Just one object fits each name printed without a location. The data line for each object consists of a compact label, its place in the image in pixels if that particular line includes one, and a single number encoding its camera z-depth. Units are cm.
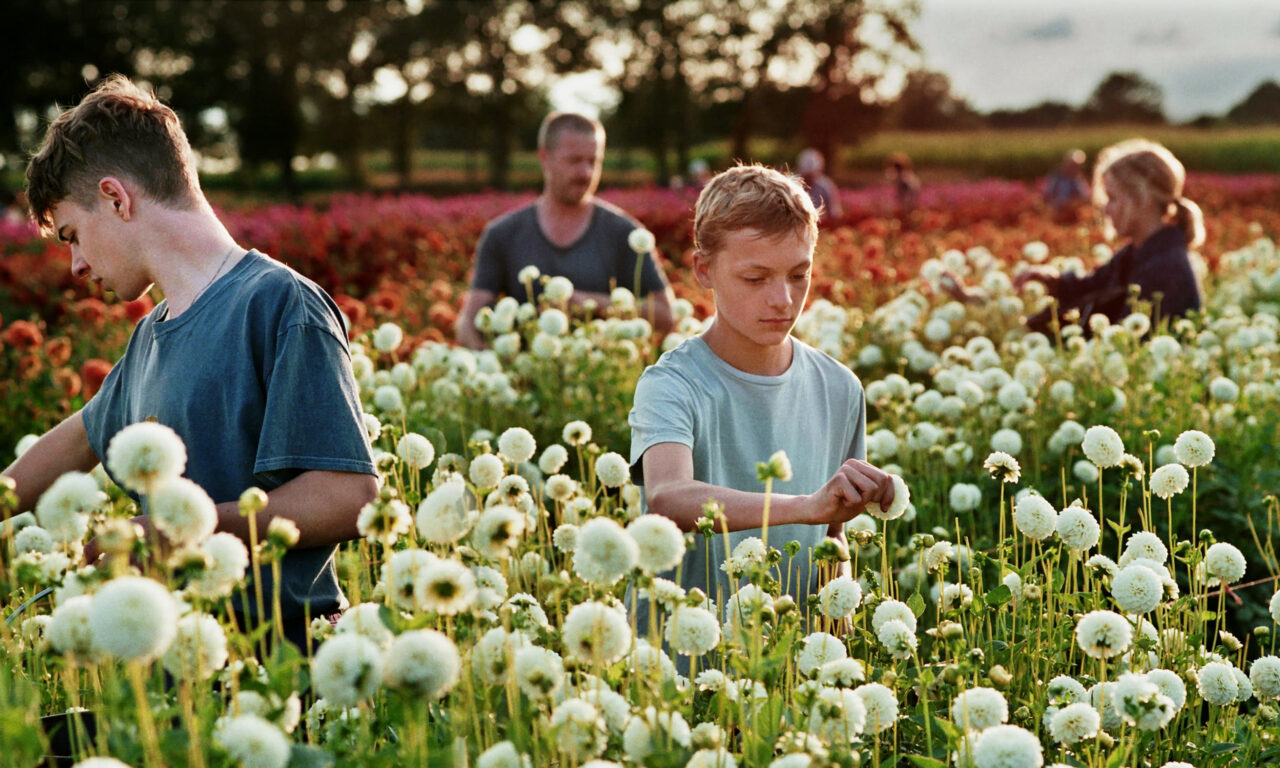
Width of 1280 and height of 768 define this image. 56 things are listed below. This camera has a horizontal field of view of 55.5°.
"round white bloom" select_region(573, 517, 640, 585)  159
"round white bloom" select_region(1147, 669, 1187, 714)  235
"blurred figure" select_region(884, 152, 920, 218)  1930
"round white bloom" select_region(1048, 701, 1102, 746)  206
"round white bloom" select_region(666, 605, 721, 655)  201
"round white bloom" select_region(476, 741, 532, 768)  162
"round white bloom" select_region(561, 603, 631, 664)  168
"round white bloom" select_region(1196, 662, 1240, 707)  251
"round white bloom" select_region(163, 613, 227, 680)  160
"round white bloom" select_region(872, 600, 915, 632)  241
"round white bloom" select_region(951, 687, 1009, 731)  201
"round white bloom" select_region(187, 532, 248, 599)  160
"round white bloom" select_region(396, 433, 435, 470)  286
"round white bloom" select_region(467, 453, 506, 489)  261
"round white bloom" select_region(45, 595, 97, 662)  147
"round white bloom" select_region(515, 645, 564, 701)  165
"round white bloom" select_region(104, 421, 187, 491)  142
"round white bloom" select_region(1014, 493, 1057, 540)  254
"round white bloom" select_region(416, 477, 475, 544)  174
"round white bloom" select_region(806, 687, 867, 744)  187
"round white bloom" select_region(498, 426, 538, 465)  287
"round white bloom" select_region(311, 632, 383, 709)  147
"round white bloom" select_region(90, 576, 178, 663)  132
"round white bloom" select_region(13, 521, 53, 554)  288
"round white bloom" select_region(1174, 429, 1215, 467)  298
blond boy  279
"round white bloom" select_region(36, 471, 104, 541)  164
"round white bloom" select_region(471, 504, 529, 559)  160
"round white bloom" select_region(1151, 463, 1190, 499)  279
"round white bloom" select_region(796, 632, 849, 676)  222
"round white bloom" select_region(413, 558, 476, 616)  156
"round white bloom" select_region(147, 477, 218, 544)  144
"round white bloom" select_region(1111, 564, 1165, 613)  237
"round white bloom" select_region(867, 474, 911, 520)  228
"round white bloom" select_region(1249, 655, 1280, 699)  257
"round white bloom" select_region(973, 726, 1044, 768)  179
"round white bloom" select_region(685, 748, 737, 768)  177
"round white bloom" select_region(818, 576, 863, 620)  237
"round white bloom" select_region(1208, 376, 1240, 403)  520
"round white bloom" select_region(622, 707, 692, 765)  171
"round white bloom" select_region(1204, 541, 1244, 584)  277
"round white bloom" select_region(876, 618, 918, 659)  224
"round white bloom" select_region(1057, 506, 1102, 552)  250
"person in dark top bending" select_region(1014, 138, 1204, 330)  641
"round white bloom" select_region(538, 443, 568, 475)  326
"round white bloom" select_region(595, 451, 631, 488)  295
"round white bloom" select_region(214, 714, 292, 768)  147
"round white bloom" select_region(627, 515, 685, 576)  165
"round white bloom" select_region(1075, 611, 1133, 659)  216
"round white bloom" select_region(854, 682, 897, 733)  207
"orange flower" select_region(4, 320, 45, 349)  637
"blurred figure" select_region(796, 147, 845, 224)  1631
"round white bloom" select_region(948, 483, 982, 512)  420
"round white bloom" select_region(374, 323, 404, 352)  509
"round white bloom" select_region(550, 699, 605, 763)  168
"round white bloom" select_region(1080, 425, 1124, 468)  281
